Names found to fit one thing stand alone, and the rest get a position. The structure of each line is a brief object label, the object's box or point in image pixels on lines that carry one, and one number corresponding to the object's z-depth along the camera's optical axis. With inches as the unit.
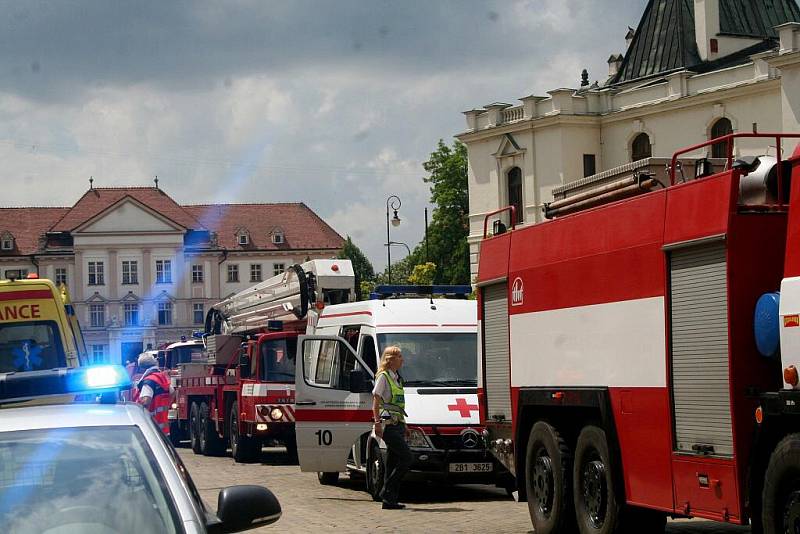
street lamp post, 2659.9
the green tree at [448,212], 3634.4
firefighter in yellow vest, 647.1
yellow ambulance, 671.1
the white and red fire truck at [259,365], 989.8
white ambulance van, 679.1
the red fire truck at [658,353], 370.6
